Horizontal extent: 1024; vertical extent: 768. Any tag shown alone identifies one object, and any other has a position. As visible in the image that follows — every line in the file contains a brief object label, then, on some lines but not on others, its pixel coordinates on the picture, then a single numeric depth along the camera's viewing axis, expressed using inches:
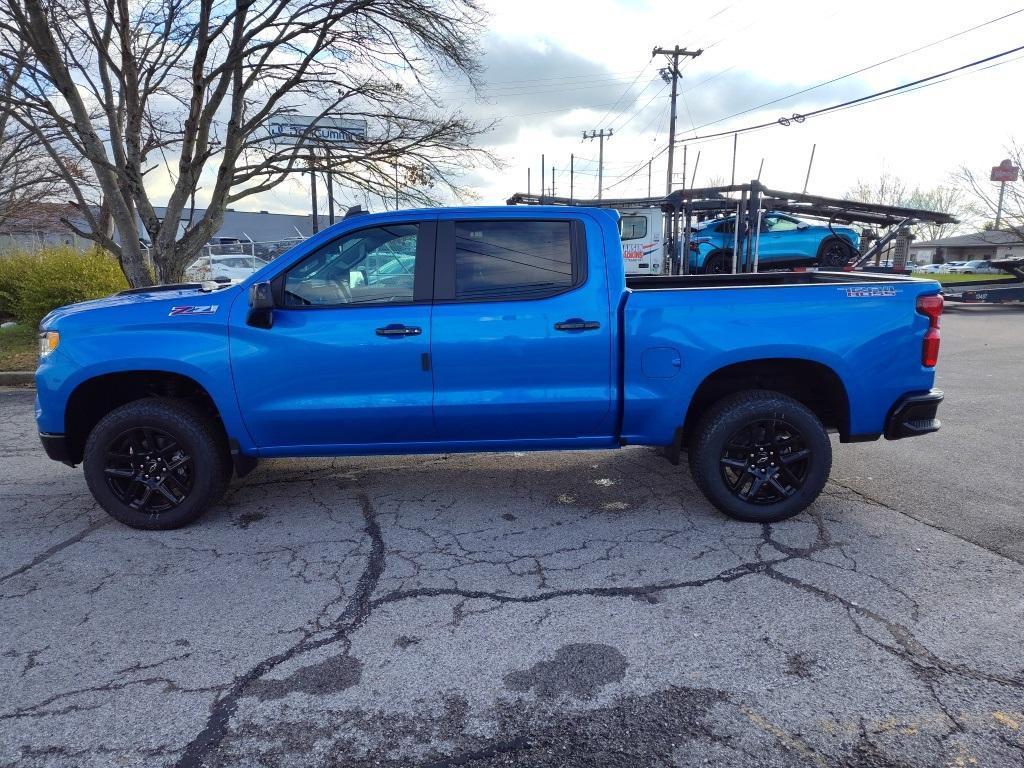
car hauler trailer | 618.2
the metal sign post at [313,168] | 421.1
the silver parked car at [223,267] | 628.4
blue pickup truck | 154.5
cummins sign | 420.5
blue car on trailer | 665.6
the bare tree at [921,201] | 2655.5
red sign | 1244.1
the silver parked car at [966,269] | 2227.2
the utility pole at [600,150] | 2106.3
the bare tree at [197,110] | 374.0
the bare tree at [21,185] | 650.8
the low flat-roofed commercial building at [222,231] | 903.1
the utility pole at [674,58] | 1365.7
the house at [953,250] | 3172.5
